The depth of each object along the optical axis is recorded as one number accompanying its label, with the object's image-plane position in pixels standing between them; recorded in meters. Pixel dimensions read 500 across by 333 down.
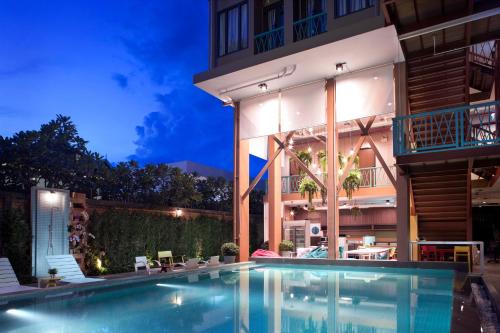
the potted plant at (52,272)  9.34
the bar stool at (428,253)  13.44
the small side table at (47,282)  9.30
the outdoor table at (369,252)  14.16
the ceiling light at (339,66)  12.86
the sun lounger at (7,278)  9.09
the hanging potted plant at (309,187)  16.09
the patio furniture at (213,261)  13.45
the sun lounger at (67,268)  10.19
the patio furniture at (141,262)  11.73
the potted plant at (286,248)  16.06
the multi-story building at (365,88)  10.68
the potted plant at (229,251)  14.56
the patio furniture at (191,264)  12.34
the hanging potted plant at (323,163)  15.38
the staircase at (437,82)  11.48
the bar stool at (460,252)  12.22
